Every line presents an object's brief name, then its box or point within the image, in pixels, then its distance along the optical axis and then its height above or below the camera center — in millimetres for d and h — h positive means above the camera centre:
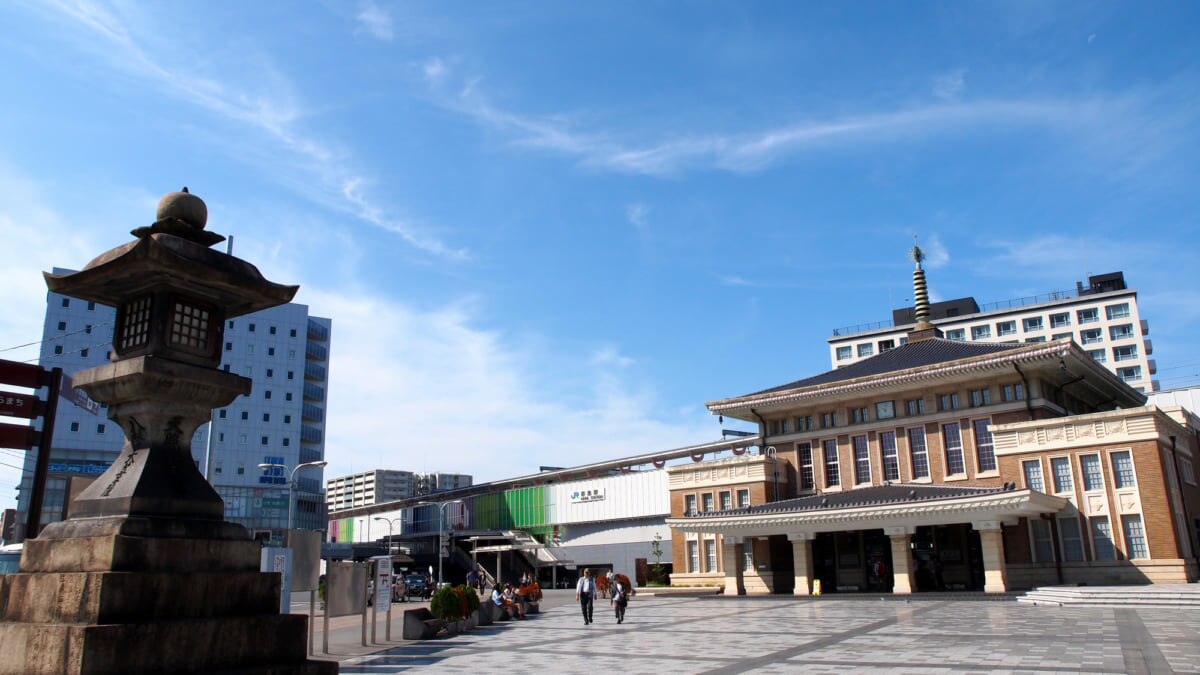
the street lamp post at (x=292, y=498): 29902 +1930
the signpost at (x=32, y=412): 24297 +4341
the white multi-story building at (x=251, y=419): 69500 +12139
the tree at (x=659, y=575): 44281 -1748
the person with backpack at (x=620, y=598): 23578 -1557
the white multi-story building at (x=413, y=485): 190500 +14640
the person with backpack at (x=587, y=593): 24016 -1418
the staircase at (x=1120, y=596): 23266 -1906
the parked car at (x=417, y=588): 44862 -2217
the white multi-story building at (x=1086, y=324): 88625 +23572
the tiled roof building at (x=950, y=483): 29312 +2201
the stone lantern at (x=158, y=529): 8031 +260
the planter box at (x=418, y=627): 21062 -1998
